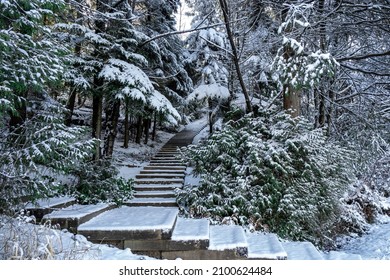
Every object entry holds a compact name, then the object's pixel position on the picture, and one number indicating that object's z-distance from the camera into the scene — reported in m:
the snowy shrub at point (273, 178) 4.27
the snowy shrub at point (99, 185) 4.82
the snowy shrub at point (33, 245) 2.07
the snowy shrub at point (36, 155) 2.97
